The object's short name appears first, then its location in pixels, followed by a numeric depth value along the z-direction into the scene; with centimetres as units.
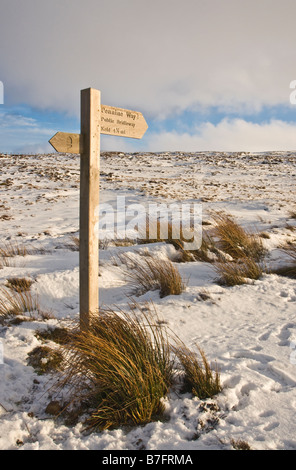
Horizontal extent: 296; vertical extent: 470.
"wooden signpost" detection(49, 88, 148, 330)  310
